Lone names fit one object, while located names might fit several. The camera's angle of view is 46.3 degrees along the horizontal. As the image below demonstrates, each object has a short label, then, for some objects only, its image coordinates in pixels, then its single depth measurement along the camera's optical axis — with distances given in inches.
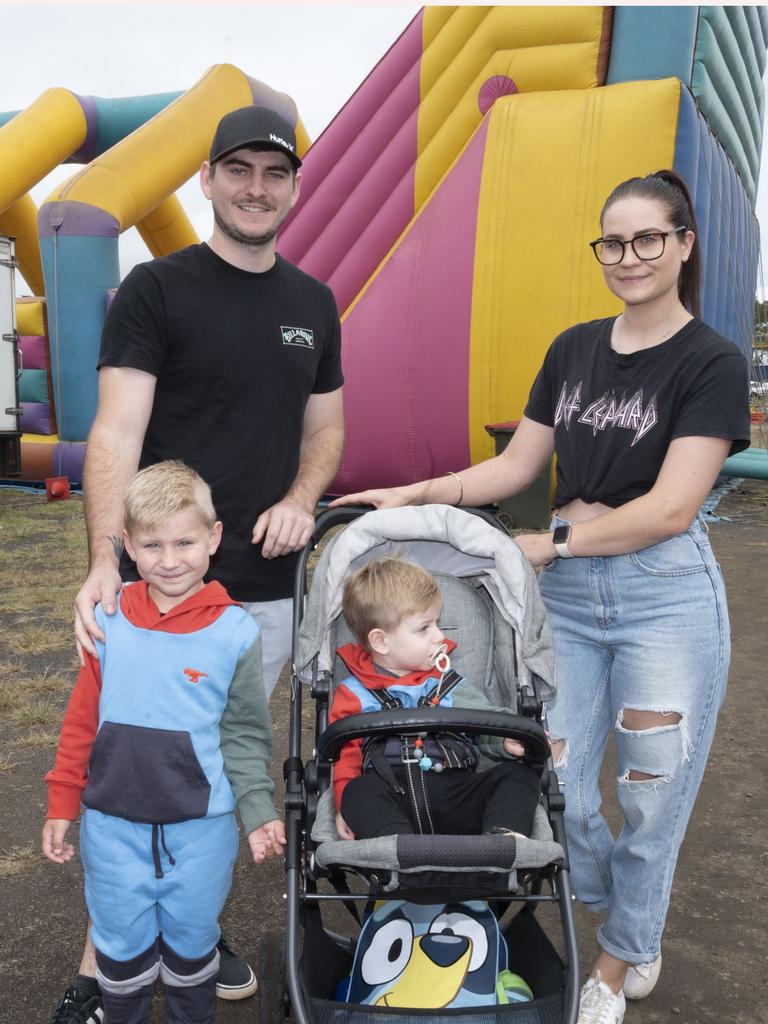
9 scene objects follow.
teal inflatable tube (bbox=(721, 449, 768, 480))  413.1
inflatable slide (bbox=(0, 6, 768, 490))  294.8
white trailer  414.3
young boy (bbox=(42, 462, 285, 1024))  81.0
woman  87.4
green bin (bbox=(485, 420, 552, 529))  338.6
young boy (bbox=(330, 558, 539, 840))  76.5
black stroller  68.2
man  95.7
